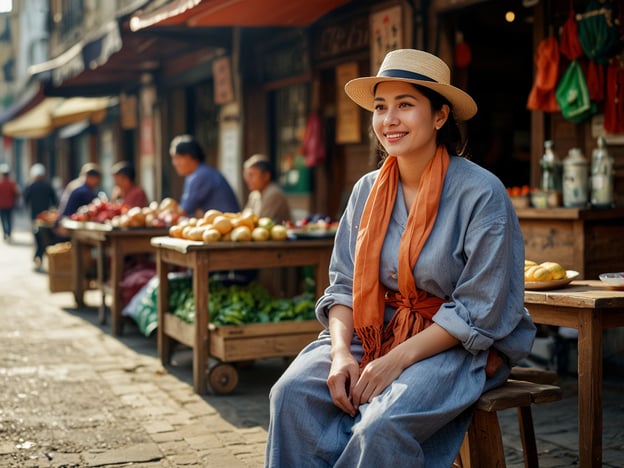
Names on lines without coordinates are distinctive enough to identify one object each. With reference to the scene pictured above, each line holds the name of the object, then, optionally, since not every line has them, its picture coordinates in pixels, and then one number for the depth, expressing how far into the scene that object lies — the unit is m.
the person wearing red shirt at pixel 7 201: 20.81
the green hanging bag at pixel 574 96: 6.17
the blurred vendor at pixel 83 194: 11.12
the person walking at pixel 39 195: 17.25
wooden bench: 2.82
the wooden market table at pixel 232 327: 5.63
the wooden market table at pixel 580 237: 5.57
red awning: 7.92
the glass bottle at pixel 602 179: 5.87
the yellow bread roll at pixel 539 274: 3.66
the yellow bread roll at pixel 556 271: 3.67
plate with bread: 3.62
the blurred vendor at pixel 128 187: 10.07
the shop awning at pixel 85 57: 10.26
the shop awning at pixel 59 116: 17.89
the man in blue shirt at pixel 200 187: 7.82
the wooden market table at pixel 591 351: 3.32
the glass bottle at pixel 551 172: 6.26
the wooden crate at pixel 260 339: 5.62
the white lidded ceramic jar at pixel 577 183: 5.93
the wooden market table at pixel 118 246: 7.95
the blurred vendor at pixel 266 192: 7.84
